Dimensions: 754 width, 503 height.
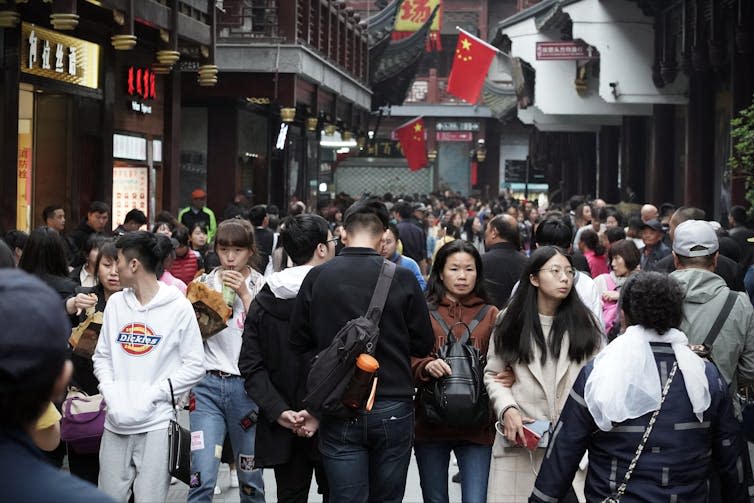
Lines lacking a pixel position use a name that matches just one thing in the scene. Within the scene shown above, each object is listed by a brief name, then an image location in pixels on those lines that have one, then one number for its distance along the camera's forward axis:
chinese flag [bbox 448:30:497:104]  30.91
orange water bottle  5.17
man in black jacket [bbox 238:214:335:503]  5.82
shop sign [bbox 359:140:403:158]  54.06
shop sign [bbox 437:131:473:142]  51.91
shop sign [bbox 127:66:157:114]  16.84
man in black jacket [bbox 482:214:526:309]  8.91
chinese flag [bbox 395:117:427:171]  38.16
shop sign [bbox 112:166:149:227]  17.28
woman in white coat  5.51
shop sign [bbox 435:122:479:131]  52.12
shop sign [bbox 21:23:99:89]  13.27
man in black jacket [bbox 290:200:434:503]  5.44
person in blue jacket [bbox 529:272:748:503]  4.29
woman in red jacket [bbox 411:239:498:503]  5.87
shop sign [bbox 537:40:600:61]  23.27
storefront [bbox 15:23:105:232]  13.68
